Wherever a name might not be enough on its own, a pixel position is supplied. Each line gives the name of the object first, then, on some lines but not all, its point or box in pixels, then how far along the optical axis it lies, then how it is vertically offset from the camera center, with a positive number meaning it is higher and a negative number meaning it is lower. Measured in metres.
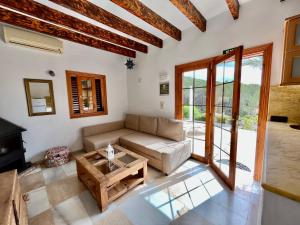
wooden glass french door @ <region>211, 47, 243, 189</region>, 1.72 -0.23
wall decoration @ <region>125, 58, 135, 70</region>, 3.61 +0.96
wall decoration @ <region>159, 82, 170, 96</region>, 3.00 +0.24
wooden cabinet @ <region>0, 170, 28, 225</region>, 0.80 -0.68
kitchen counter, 0.49 -0.33
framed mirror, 2.54 +0.08
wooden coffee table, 1.55 -0.94
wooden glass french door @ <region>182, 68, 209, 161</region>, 2.52 -0.18
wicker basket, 2.56 -1.08
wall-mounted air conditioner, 2.12 +1.05
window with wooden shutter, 3.08 +0.16
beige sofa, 2.27 -0.83
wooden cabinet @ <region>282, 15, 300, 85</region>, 1.27 +0.42
